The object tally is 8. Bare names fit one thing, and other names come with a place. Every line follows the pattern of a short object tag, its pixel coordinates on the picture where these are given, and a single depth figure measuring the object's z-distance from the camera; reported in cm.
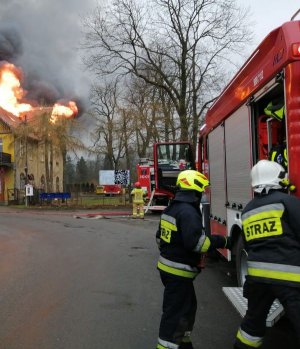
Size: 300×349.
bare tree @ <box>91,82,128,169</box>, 3791
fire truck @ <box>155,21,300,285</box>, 403
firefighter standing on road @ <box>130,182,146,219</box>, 2080
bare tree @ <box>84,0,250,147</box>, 3253
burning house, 2688
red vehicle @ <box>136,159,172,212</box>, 2342
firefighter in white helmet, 323
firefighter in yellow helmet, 387
